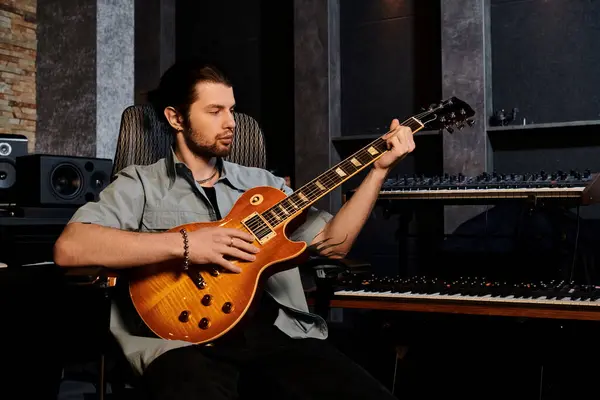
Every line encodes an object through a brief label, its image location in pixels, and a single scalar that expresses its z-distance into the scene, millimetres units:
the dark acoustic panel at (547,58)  3822
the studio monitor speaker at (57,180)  3201
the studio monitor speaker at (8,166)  3432
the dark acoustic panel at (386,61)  4324
